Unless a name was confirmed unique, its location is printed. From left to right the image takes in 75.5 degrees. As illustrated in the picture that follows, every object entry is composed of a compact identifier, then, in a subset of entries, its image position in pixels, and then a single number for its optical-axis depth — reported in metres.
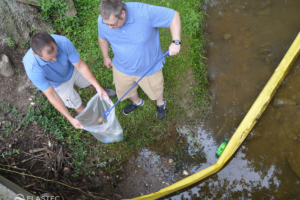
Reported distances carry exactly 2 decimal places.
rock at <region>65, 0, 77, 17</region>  3.70
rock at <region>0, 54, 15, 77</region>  3.07
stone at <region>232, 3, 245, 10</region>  3.84
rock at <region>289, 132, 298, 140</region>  2.86
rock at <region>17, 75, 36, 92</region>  3.21
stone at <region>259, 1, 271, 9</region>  3.80
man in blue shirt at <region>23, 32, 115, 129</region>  1.80
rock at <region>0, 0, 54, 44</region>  3.16
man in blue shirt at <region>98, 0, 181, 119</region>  1.77
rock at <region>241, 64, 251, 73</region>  3.34
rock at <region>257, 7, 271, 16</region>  3.75
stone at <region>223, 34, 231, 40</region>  3.64
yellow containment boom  2.58
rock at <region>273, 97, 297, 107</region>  3.03
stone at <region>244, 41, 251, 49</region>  3.52
